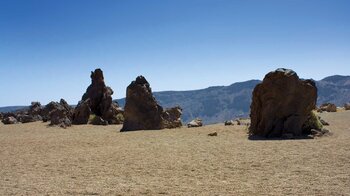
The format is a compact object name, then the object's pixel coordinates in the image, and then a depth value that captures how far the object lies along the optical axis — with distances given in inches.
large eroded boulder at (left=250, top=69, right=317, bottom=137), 941.2
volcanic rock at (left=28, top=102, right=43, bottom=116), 1811.8
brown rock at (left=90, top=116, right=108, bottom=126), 1424.7
